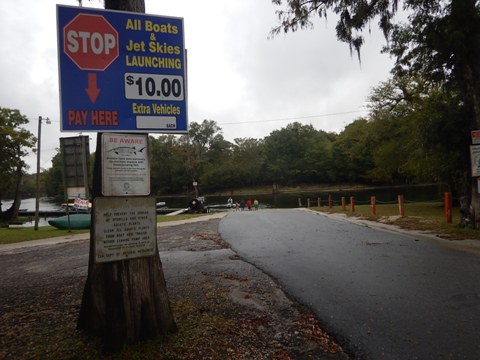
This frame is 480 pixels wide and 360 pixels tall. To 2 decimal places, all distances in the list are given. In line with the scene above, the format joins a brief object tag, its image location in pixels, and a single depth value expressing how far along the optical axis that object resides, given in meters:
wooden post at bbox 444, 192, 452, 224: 11.95
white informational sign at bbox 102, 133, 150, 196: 3.18
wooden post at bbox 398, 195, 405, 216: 15.14
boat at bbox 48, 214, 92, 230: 19.31
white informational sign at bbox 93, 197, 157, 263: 3.11
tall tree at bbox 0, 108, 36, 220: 34.22
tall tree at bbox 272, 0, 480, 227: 9.59
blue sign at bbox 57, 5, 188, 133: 3.20
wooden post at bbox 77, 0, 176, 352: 3.11
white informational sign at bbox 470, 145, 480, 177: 9.45
